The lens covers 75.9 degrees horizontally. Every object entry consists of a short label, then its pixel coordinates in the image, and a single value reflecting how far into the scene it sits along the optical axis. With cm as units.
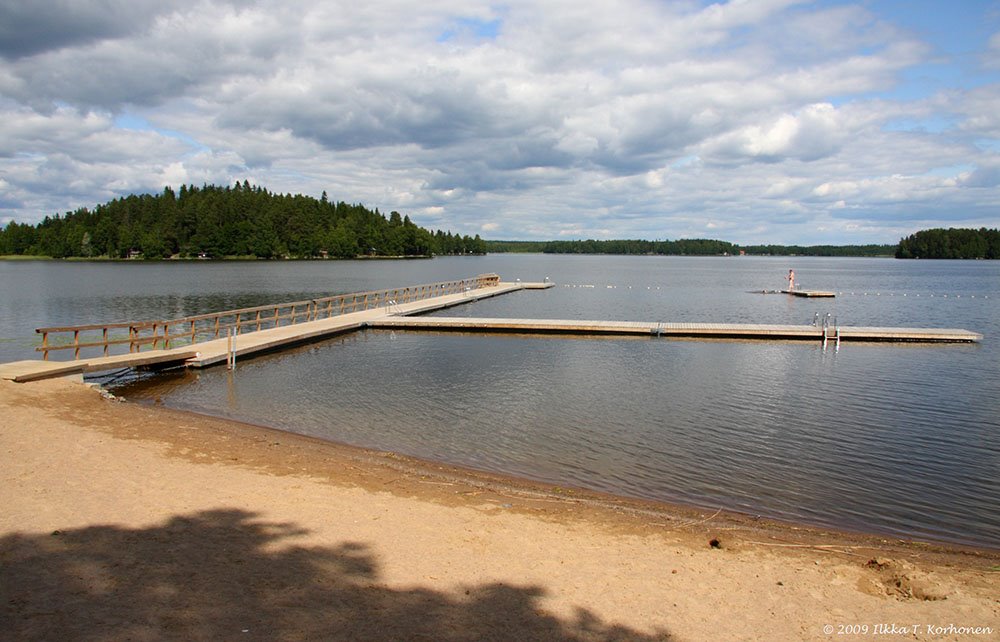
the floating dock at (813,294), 5584
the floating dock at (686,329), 2767
